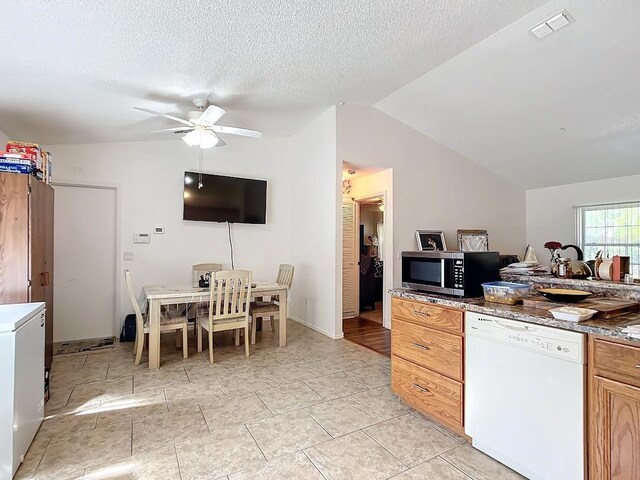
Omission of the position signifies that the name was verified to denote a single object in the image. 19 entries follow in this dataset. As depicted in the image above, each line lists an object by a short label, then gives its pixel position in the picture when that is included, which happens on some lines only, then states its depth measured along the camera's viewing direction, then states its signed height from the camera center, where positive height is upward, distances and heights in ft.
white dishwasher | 4.97 -2.55
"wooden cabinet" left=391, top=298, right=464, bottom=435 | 6.79 -2.59
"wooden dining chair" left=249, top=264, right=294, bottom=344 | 13.56 -2.67
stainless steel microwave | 7.20 -0.64
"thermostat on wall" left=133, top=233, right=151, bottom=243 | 14.83 +0.23
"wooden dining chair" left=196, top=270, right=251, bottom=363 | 11.47 -2.21
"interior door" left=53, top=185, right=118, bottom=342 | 13.73 -0.82
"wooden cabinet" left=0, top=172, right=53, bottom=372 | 7.97 +0.10
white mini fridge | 5.66 -2.56
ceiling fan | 10.65 +3.84
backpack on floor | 13.74 -3.63
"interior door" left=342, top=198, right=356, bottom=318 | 18.31 -0.72
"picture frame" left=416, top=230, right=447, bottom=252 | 16.46 +0.16
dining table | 10.84 -1.94
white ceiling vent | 8.91 +6.05
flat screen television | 15.65 +2.16
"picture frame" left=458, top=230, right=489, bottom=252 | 17.85 +0.17
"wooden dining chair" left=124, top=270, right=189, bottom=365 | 10.98 -2.80
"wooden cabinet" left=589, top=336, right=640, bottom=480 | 4.41 -2.30
